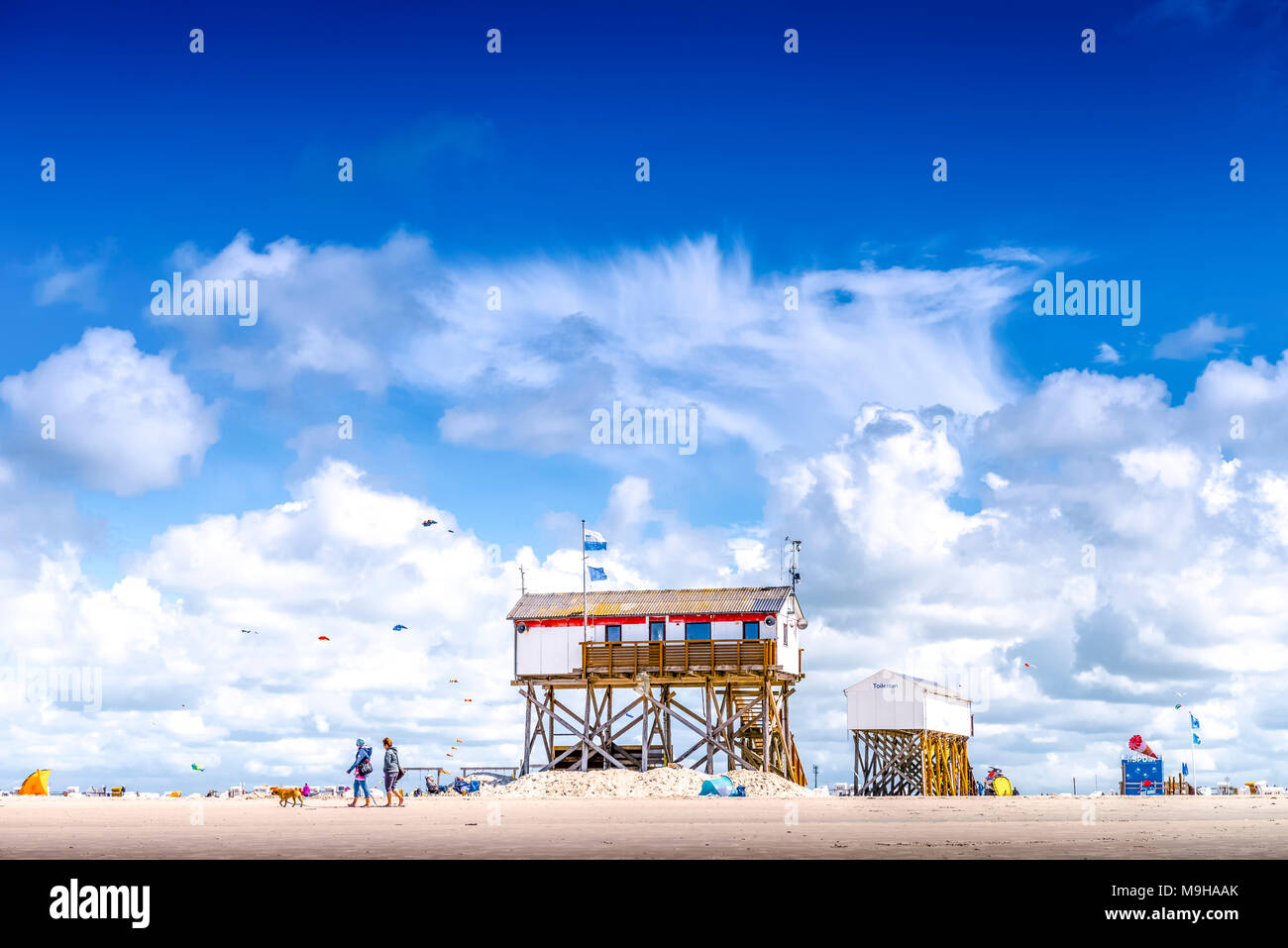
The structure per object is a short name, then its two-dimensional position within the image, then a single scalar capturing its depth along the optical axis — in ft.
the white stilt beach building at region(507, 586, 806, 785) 182.91
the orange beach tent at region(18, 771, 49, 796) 182.29
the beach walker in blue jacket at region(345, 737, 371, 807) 109.70
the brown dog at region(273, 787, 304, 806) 108.17
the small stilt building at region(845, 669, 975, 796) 214.07
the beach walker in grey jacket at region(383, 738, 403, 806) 109.19
